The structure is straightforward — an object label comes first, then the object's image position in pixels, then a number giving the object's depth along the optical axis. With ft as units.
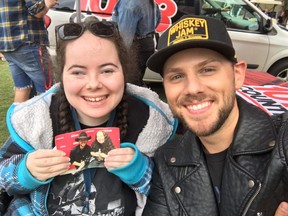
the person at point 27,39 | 7.91
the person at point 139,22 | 8.76
